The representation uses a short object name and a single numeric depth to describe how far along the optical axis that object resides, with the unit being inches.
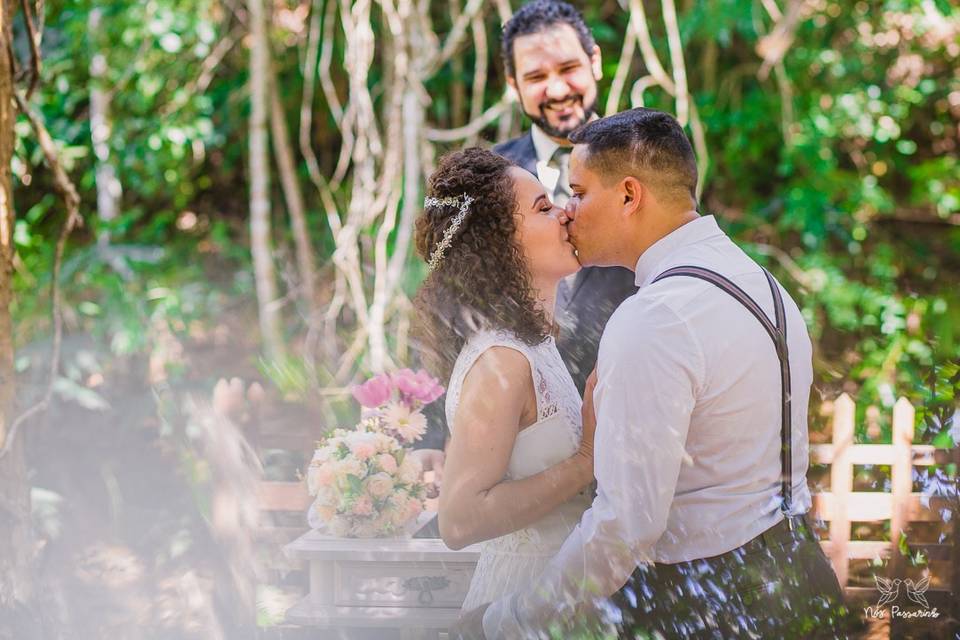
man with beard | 119.3
